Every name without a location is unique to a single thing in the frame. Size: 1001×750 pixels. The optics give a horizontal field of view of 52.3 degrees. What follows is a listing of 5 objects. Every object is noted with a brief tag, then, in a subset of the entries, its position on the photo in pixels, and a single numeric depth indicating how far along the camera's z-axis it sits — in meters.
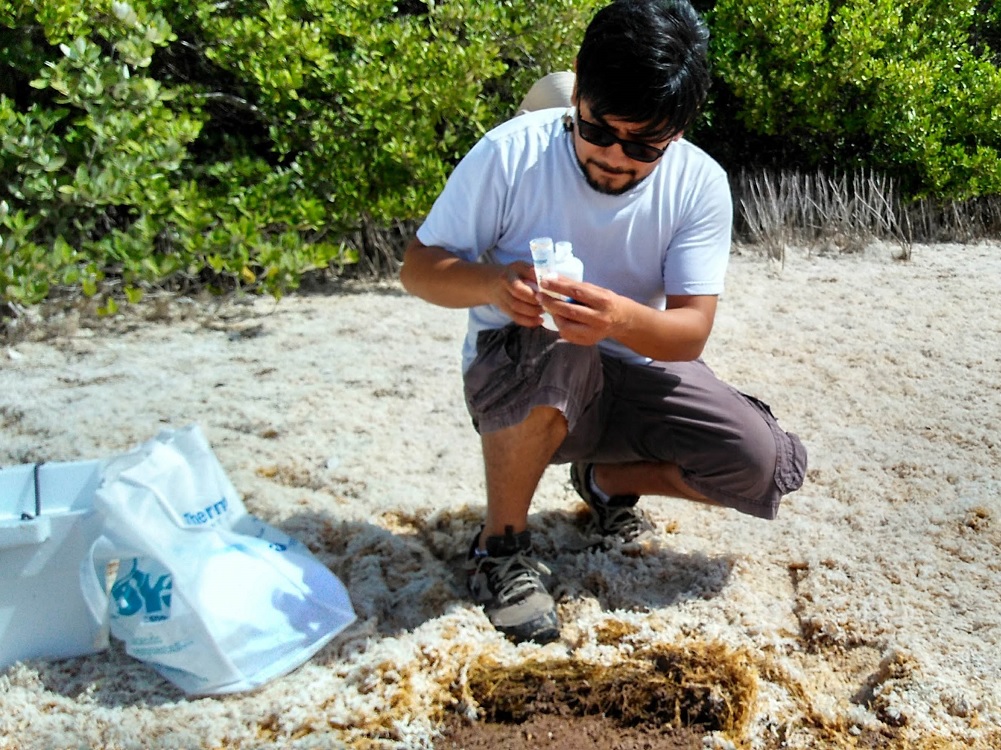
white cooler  1.90
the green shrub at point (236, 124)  3.66
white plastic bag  1.84
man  1.90
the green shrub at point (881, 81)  4.82
